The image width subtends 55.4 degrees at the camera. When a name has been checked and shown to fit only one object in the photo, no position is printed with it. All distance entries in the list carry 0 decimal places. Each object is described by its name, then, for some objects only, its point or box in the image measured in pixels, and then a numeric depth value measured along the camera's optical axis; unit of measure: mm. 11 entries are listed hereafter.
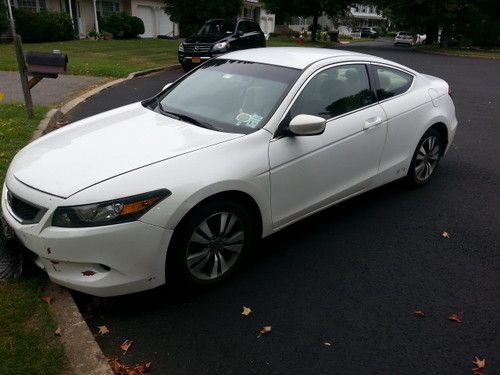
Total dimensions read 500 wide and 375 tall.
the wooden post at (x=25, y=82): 7223
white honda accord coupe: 2896
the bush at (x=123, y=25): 30100
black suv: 15359
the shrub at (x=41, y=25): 24797
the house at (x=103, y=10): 28578
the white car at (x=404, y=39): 46281
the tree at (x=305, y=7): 37938
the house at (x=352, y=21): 69788
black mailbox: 6922
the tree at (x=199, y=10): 22453
